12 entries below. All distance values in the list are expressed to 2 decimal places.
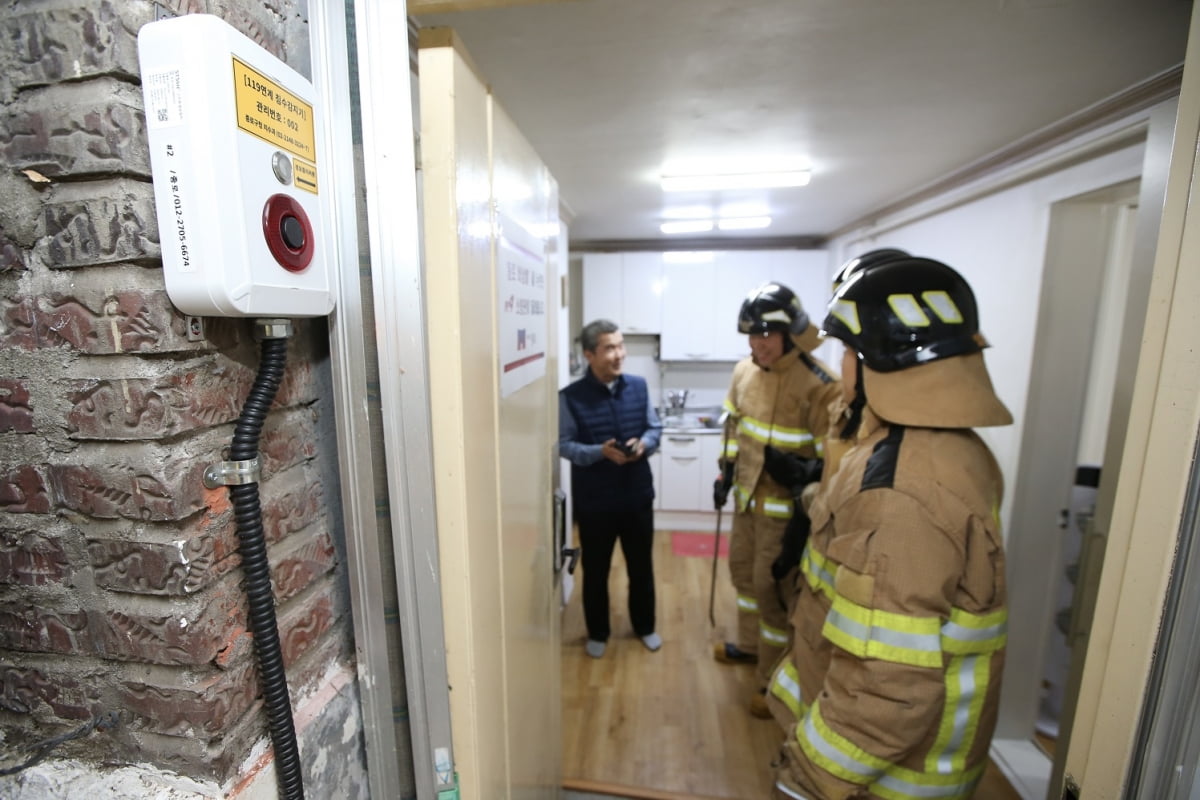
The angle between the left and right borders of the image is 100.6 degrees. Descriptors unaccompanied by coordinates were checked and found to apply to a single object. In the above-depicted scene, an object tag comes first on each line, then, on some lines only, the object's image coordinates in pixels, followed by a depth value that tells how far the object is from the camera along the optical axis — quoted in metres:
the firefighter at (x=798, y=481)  1.30
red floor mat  3.60
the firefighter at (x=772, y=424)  2.06
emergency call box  0.39
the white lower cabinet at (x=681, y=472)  3.80
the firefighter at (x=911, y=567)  0.92
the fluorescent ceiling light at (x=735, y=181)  2.15
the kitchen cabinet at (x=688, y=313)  3.96
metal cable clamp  0.46
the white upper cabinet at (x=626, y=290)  3.98
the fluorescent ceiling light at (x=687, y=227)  3.28
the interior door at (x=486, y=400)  0.57
